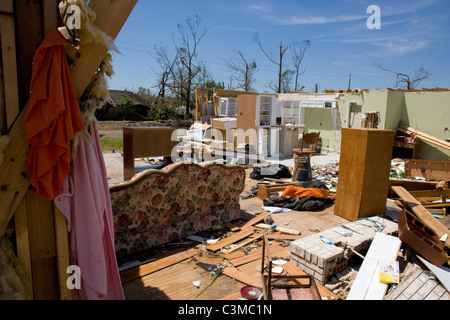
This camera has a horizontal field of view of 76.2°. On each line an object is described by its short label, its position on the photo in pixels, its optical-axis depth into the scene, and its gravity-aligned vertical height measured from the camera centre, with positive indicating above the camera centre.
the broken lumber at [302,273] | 3.18 -1.87
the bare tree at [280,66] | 26.12 +5.19
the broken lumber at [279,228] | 4.90 -1.86
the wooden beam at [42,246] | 1.80 -0.83
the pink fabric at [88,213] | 1.84 -0.62
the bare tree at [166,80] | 26.53 +3.77
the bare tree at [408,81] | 21.38 +3.46
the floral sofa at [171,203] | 3.82 -1.25
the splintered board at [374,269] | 3.06 -1.71
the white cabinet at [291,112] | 15.59 +0.58
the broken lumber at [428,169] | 8.73 -1.34
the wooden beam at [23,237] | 1.74 -0.74
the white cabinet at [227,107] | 16.78 +0.82
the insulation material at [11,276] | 1.68 -0.95
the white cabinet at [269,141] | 12.37 -0.82
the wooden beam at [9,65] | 1.61 +0.29
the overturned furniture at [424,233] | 3.52 -1.54
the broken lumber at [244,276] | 3.36 -1.88
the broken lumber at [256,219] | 5.20 -1.84
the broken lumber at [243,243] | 4.26 -1.89
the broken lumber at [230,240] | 4.28 -1.87
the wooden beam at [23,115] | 1.67 +0.00
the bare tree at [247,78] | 28.59 +4.36
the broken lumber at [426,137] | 10.56 -0.43
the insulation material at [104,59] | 1.62 +0.39
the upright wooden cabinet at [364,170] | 5.08 -0.83
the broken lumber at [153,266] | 3.47 -1.88
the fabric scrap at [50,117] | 1.62 +0.00
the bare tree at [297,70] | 27.47 +5.23
